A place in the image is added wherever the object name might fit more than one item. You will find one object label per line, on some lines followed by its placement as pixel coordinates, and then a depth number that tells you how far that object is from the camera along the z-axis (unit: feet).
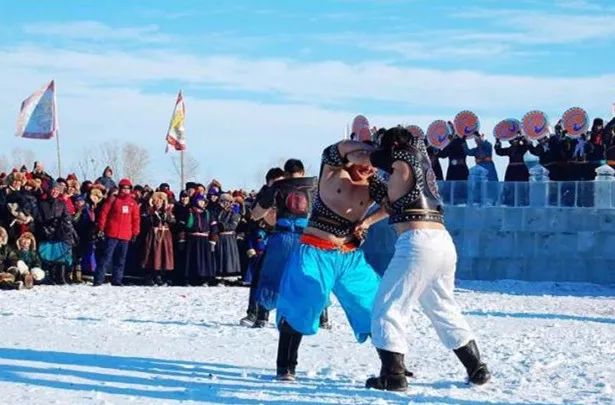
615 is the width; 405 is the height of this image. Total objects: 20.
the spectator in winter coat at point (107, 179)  55.02
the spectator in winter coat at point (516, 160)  54.08
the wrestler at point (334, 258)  20.71
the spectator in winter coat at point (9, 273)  43.78
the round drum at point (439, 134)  56.24
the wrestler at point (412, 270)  19.70
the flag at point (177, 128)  74.33
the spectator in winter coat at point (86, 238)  49.47
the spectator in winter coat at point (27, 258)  44.65
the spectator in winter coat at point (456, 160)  55.72
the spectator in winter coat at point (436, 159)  56.49
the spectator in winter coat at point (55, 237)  47.24
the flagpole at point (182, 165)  77.27
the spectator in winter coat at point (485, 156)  54.60
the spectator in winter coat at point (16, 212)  46.32
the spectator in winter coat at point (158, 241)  49.93
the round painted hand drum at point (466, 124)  55.77
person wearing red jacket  47.83
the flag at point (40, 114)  66.44
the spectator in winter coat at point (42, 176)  49.70
